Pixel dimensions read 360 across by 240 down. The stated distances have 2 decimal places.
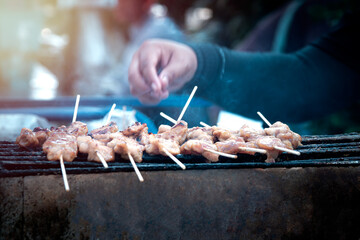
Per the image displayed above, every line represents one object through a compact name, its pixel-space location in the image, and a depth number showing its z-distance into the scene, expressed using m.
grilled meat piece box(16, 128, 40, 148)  2.21
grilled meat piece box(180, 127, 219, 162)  2.17
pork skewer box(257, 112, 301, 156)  2.07
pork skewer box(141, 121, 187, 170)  2.15
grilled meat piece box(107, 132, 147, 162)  2.08
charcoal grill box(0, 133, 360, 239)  1.92
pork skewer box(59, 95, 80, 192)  1.72
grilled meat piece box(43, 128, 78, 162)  2.01
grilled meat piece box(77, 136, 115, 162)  2.06
